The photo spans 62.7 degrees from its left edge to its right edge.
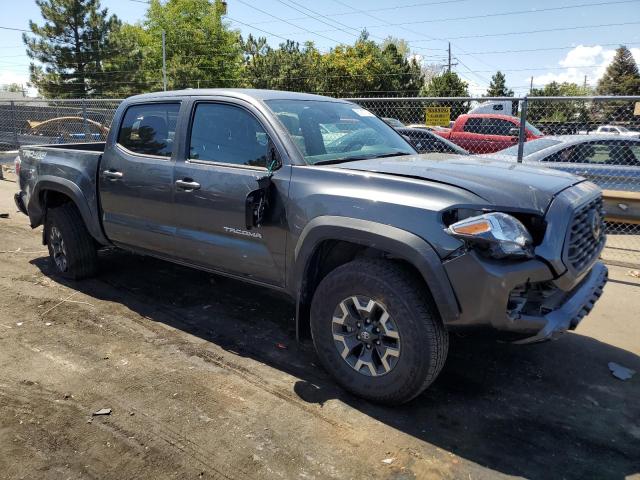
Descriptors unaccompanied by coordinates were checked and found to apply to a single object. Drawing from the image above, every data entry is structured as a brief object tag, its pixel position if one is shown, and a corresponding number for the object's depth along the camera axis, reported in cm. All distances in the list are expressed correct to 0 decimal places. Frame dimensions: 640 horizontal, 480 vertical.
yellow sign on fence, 936
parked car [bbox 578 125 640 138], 842
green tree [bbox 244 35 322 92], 4219
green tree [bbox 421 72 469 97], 4341
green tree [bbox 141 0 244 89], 5503
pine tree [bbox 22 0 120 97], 4284
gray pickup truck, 282
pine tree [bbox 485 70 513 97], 5886
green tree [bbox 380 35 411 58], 7533
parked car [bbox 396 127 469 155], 1029
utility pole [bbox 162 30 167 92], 4452
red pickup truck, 1203
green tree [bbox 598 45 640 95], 7375
